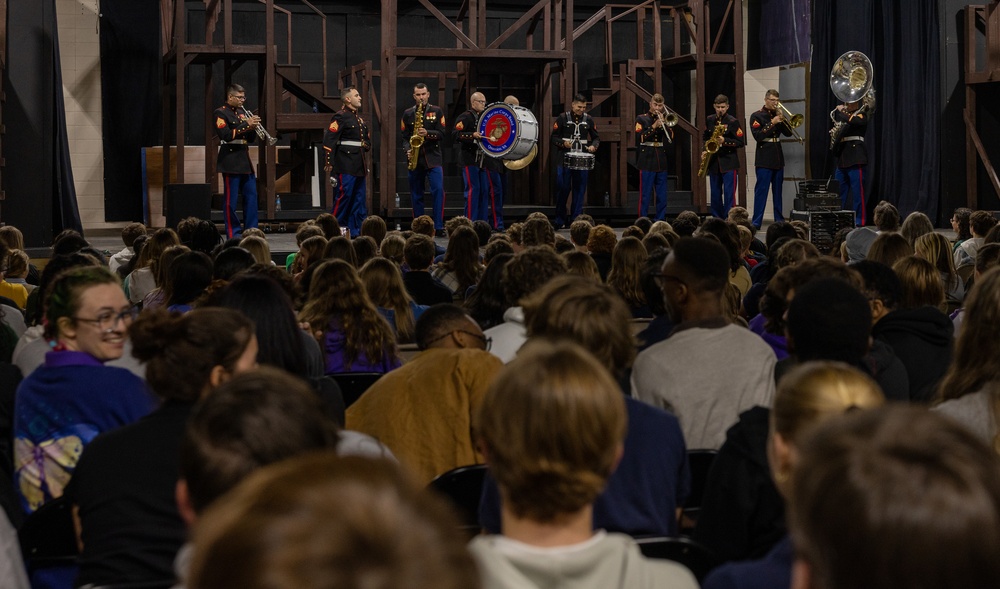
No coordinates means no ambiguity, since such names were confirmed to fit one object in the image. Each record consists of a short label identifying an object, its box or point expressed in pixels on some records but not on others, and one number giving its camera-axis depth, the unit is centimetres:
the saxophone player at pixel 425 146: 1347
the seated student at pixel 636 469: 234
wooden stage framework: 1378
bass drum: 1339
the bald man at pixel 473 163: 1362
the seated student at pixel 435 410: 309
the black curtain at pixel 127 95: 1519
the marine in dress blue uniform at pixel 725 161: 1427
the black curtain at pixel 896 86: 1449
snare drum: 1425
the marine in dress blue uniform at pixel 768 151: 1397
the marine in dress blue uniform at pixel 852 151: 1370
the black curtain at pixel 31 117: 1086
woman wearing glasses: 275
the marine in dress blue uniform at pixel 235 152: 1240
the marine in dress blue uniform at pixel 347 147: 1293
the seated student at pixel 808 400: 184
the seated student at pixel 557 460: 168
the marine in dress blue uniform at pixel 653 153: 1442
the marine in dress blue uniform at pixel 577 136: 1425
